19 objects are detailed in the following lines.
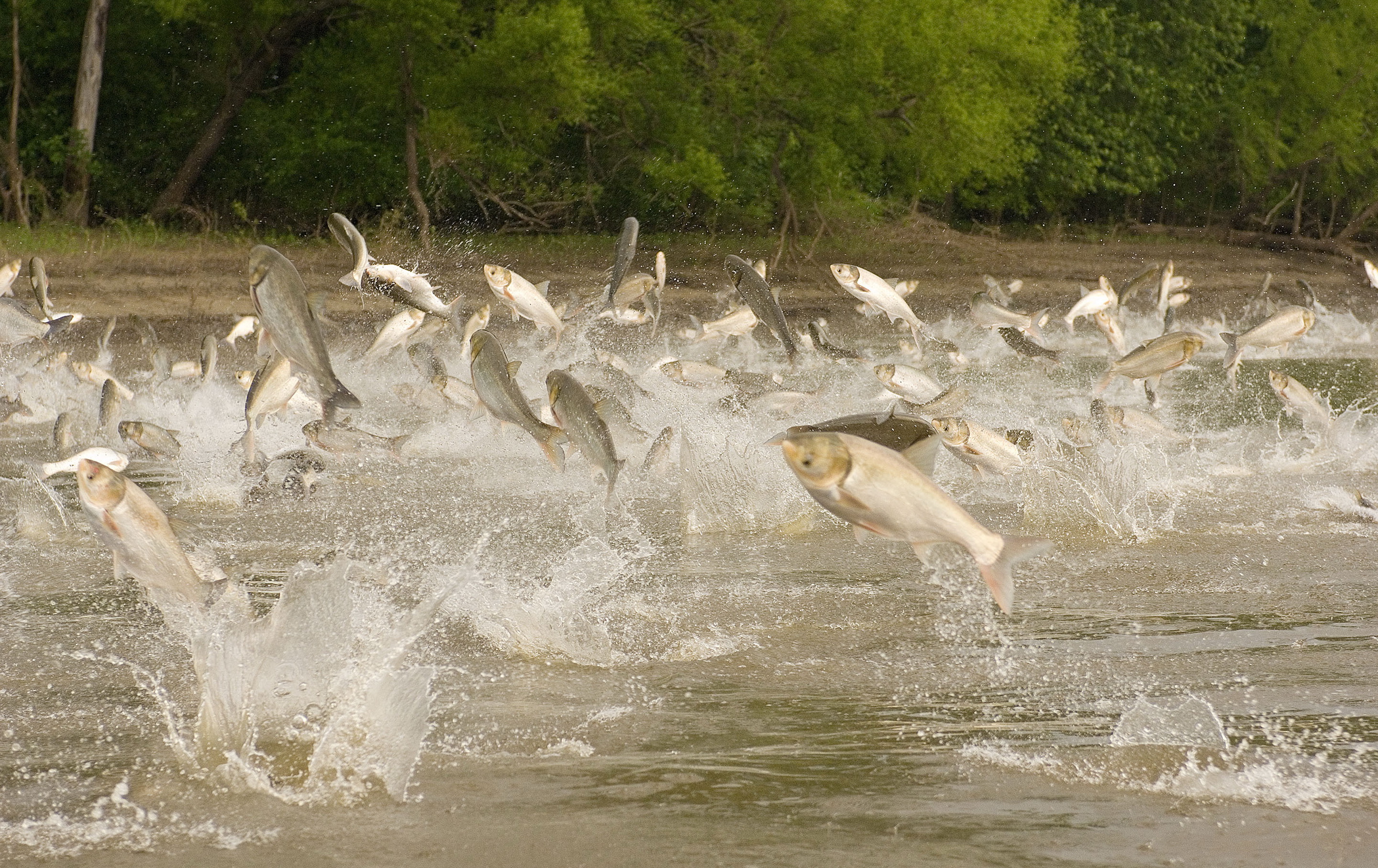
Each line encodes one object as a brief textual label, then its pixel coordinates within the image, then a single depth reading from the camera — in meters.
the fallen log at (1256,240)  56.50
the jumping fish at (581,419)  12.26
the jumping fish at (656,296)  22.20
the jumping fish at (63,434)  18.77
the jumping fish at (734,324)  22.08
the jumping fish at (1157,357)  15.76
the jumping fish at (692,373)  20.16
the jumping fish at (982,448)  14.12
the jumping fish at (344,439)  17.50
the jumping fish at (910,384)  17.55
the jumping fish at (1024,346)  21.53
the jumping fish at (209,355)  20.64
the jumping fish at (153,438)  17.19
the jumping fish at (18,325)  18.84
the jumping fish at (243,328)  20.83
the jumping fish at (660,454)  17.14
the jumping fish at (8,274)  20.06
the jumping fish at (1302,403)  18.41
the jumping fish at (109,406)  20.06
